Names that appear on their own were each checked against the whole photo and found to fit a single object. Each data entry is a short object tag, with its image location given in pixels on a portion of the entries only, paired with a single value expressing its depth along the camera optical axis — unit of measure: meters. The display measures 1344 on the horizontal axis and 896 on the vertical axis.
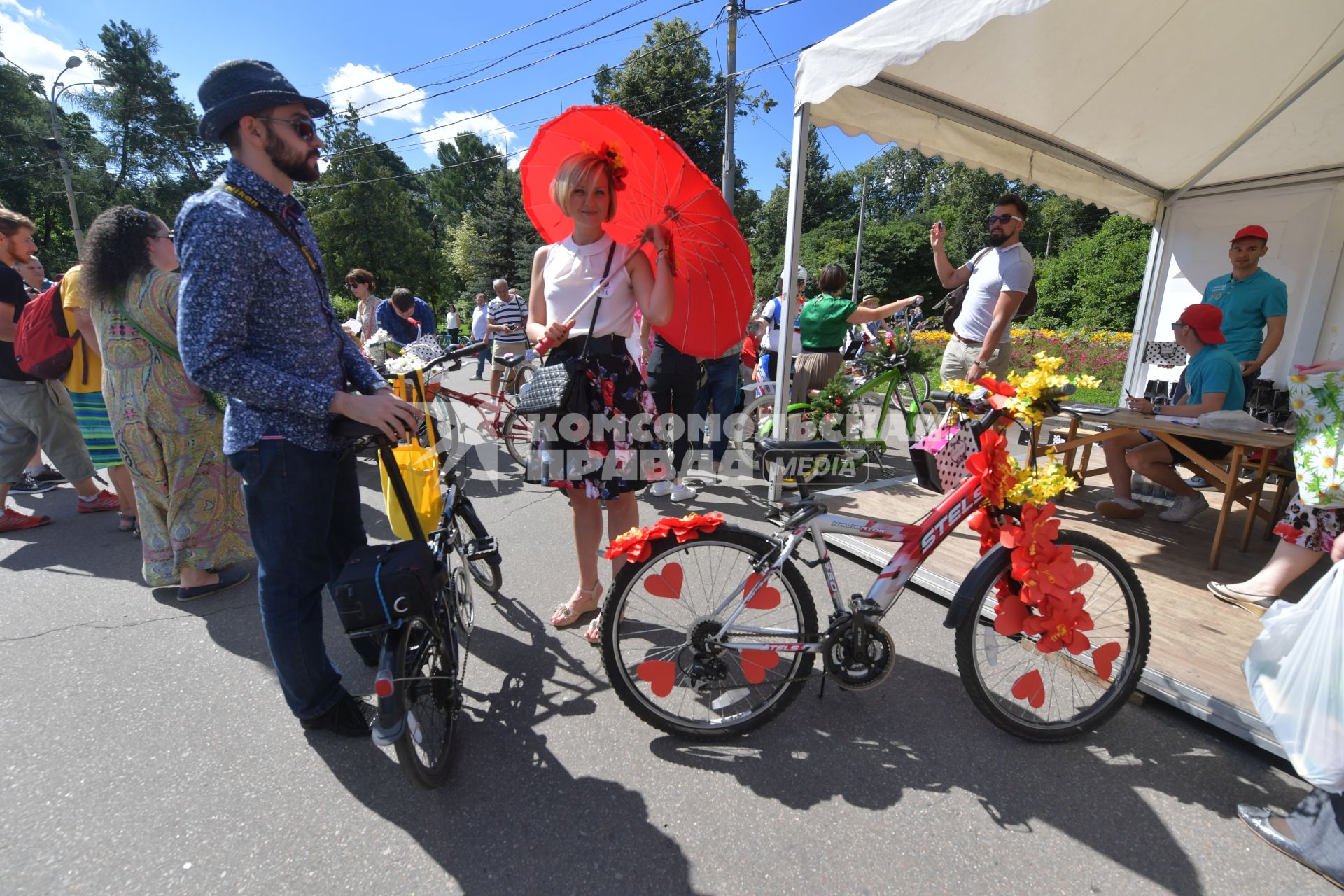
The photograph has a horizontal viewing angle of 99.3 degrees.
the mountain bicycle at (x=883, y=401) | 5.50
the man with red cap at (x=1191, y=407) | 3.30
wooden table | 2.93
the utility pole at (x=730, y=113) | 10.40
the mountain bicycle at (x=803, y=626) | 1.95
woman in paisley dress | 2.68
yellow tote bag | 2.34
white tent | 3.19
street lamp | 17.23
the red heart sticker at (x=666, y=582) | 2.00
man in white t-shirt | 3.74
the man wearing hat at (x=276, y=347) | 1.45
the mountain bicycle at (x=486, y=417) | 4.83
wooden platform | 2.11
